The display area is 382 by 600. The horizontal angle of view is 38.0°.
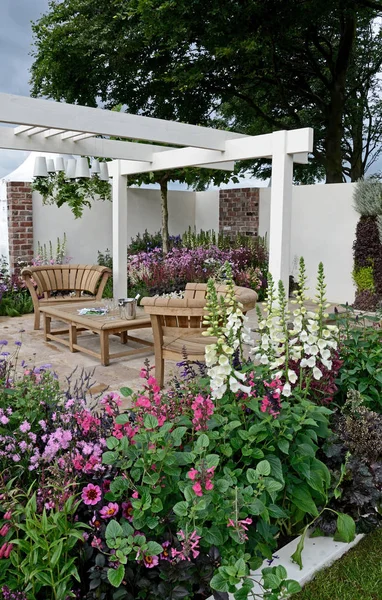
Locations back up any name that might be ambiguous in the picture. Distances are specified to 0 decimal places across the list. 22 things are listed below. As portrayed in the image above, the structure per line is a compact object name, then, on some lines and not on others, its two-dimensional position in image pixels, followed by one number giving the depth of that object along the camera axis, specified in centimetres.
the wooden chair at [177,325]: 418
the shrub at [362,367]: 278
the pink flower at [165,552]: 175
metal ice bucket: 540
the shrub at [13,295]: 791
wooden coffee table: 516
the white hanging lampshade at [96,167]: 715
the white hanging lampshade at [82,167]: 609
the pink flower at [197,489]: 170
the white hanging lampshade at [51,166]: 683
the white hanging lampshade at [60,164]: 642
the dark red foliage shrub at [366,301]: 842
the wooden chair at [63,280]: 688
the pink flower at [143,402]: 200
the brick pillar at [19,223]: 895
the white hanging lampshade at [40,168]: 606
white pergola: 459
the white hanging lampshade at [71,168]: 627
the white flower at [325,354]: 229
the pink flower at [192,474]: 173
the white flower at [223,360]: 207
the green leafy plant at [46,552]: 159
